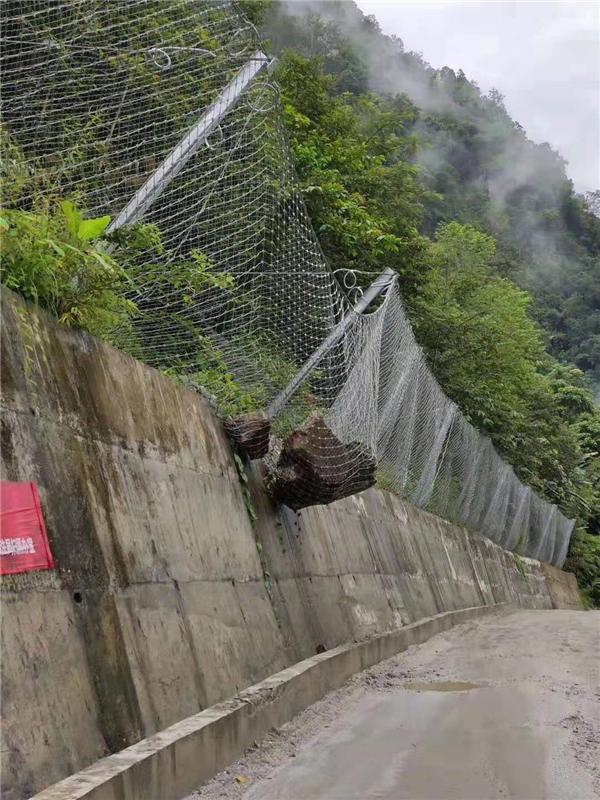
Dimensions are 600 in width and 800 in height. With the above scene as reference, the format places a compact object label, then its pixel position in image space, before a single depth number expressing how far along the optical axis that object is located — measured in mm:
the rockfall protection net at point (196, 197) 4258
